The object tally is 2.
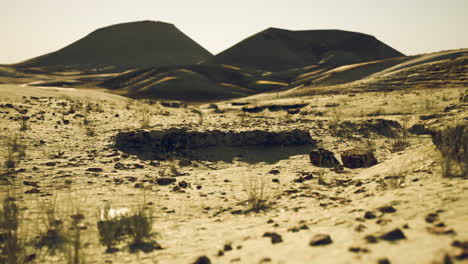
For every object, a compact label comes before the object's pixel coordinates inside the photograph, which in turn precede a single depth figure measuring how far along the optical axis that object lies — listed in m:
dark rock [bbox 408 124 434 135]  9.80
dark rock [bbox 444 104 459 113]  7.54
